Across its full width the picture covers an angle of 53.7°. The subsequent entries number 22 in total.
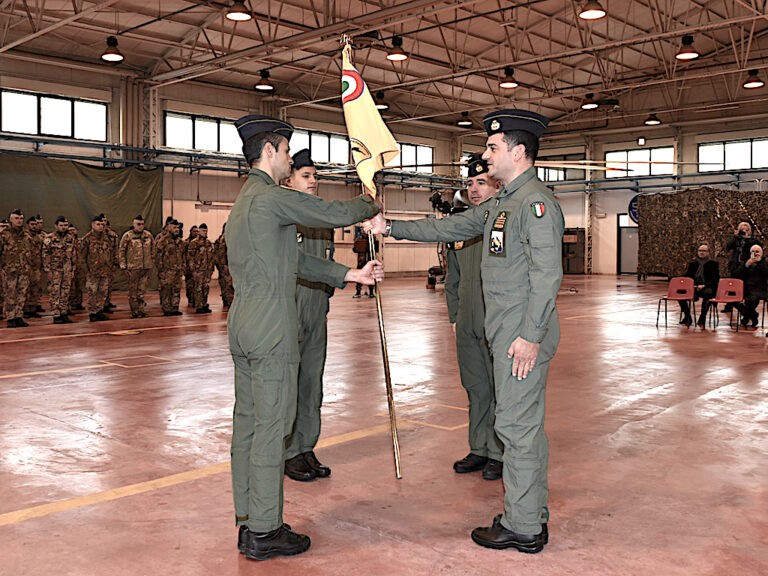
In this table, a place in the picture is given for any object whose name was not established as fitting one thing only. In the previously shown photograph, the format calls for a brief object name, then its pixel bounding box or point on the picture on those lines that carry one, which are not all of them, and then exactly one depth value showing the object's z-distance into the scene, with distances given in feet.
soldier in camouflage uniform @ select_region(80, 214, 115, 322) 45.11
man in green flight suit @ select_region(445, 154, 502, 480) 15.16
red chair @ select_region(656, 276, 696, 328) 40.47
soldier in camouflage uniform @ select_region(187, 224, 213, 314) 49.90
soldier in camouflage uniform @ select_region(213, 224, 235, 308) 51.75
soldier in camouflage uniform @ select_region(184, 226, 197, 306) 50.24
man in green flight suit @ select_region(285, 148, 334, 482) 14.87
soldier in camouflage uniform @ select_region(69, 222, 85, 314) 48.06
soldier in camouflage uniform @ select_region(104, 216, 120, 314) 46.32
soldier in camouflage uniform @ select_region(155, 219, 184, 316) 47.98
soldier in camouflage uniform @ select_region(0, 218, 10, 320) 41.77
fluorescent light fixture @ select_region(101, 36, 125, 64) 48.21
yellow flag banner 13.92
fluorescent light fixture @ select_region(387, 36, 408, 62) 50.90
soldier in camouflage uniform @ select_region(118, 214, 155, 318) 46.52
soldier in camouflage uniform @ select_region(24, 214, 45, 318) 43.20
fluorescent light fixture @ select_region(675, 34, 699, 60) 49.11
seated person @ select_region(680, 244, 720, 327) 42.11
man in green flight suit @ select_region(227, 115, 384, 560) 10.88
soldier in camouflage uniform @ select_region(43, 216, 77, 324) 43.42
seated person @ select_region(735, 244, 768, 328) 40.40
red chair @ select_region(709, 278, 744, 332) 39.45
